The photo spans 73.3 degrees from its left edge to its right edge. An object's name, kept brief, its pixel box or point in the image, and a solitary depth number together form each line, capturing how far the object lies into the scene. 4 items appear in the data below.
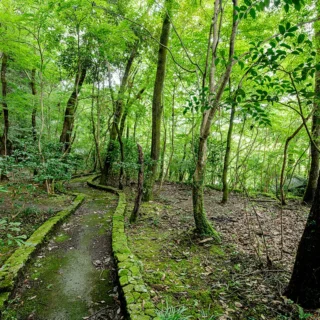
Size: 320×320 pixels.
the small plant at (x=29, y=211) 5.77
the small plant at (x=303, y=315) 2.62
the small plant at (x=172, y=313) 2.55
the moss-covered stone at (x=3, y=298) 2.88
